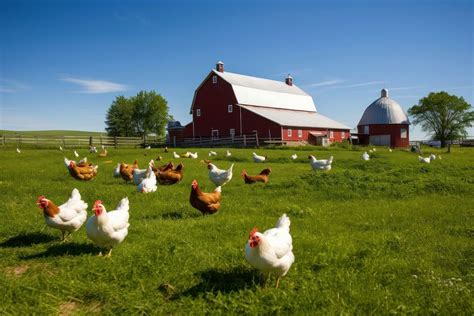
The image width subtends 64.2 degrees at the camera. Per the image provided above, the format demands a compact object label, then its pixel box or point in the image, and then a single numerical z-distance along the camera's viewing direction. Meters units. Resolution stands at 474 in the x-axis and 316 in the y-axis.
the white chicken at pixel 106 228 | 6.06
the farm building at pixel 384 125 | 59.62
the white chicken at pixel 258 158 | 25.30
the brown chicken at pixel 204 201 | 9.12
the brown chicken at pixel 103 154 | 26.46
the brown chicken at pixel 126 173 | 14.85
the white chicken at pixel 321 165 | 19.08
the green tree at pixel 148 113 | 86.50
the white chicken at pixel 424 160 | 25.56
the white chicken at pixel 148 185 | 12.22
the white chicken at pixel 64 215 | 6.77
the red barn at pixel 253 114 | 48.66
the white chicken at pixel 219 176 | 13.77
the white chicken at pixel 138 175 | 14.08
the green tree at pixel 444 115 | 71.56
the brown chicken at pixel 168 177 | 14.28
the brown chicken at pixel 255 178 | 14.67
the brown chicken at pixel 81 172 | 14.88
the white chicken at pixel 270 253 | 4.80
